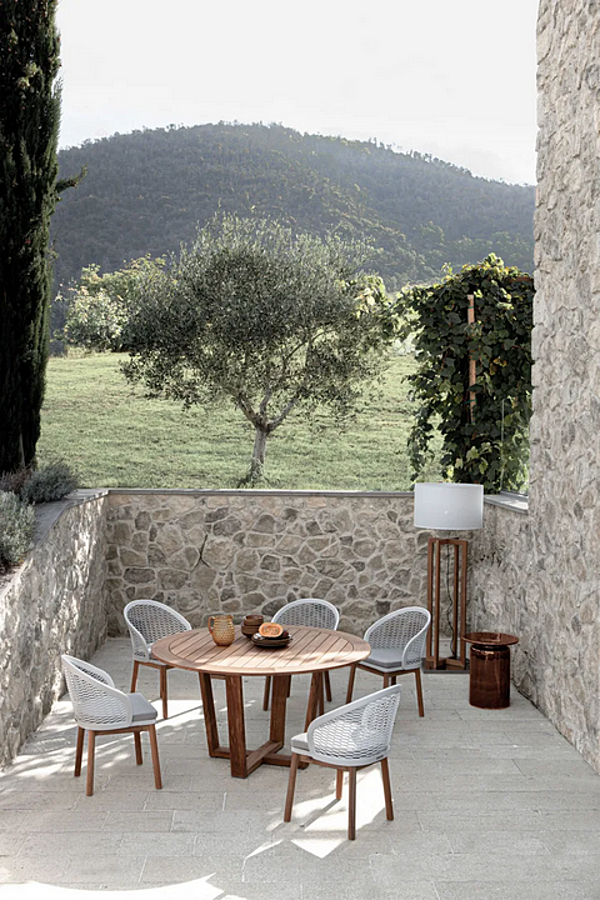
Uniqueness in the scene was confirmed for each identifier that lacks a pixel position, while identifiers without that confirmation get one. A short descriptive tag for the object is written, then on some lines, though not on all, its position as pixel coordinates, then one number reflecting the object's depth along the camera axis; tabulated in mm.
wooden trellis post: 7184
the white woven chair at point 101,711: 4020
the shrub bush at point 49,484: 5988
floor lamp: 6035
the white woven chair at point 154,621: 5602
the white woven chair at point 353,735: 3594
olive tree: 9359
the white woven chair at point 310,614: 5766
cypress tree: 6547
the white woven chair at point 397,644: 5129
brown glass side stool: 5500
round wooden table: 4219
